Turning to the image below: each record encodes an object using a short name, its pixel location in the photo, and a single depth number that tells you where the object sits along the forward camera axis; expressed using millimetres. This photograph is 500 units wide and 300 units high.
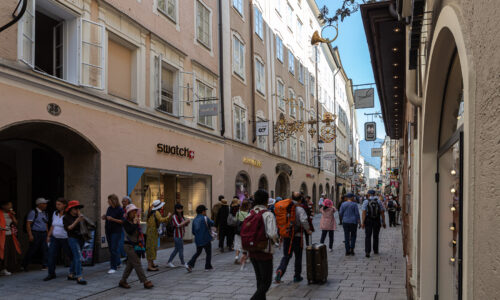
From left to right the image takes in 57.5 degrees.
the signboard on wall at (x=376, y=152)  44156
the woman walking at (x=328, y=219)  12989
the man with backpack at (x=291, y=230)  8867
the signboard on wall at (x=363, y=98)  16358
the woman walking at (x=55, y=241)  9570
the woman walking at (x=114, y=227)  10547
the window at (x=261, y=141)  25334
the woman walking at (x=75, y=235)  9211
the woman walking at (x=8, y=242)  10148
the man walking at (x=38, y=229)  10844
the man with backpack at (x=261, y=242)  6465
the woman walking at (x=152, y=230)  10797
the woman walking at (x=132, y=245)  8859
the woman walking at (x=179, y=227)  11002
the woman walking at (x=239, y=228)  11023
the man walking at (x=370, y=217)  12688
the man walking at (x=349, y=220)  12680
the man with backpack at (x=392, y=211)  24278
